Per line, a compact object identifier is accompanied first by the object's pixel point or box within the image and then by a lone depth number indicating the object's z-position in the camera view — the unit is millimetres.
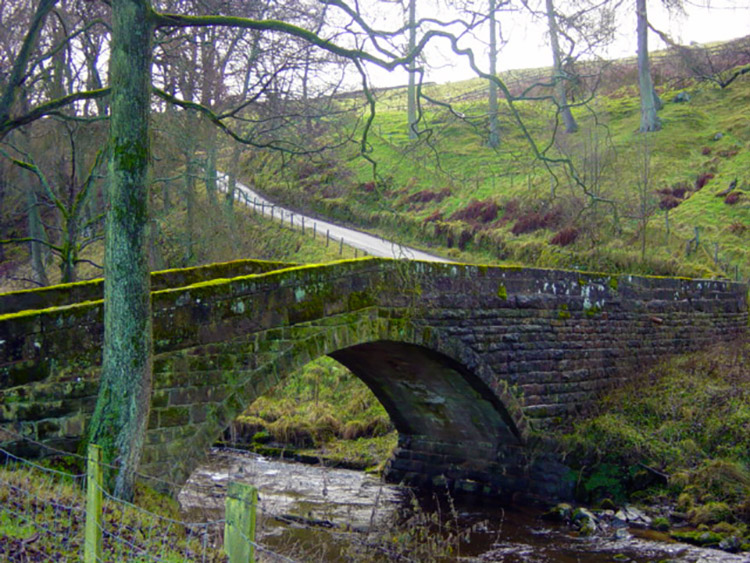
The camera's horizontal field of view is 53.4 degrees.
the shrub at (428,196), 27938
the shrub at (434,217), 25453
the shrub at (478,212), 24375
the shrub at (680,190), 22875
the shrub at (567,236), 20703
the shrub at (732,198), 21286
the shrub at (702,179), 23125
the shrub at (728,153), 24531
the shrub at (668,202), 22266
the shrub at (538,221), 22172
